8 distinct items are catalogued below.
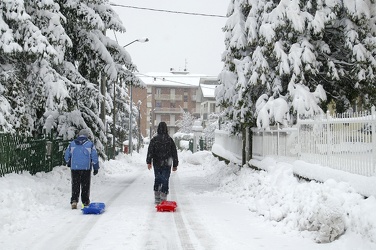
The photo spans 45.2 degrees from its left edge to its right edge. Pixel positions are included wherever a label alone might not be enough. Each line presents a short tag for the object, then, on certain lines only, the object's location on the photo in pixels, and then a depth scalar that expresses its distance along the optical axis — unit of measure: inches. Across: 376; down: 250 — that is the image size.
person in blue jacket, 402.0
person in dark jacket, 434.6
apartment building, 3954.2
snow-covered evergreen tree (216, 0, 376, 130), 491.8
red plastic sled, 381.1
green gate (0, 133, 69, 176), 427.2
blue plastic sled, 364.8
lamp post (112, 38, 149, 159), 1675.7
